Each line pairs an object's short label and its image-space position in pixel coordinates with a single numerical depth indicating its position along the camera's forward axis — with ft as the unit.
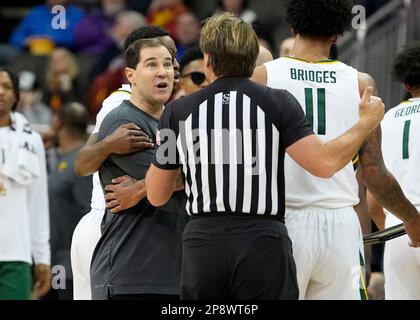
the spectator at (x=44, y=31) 51.03
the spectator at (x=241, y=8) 44.00
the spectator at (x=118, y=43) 47.98
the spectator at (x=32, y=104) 45.06
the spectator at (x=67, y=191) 31.63
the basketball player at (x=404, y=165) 23.50
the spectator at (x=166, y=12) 48.93
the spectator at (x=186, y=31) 46.32
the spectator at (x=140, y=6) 51.60
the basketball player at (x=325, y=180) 18.90
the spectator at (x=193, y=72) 25.85
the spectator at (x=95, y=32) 50.90
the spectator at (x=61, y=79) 47.26
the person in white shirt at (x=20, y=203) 28.81
